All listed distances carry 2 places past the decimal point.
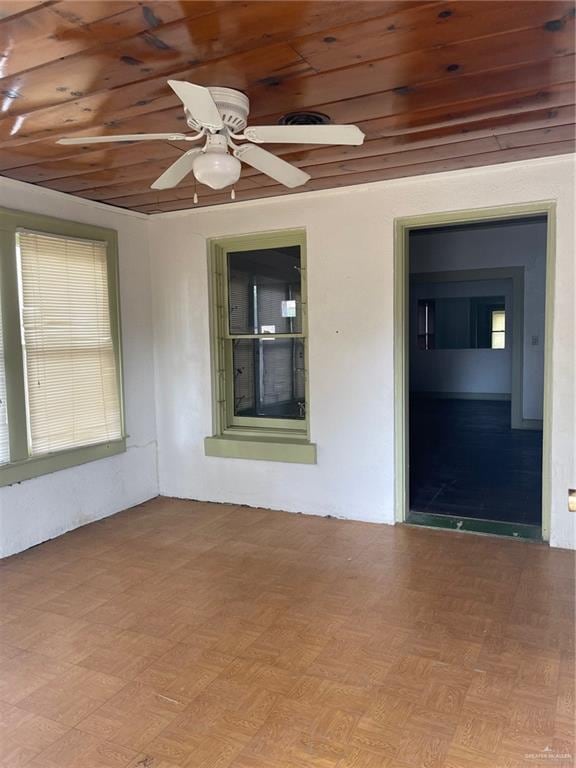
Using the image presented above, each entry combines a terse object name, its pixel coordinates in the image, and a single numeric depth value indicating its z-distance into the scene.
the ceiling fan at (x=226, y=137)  1.88
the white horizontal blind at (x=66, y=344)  3.71
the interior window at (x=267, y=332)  4.45
